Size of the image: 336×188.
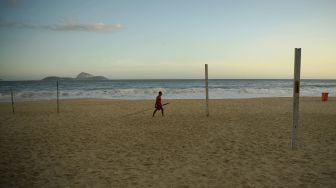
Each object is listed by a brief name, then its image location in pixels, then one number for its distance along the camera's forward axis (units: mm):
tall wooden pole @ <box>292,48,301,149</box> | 6812
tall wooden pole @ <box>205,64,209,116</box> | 12166
